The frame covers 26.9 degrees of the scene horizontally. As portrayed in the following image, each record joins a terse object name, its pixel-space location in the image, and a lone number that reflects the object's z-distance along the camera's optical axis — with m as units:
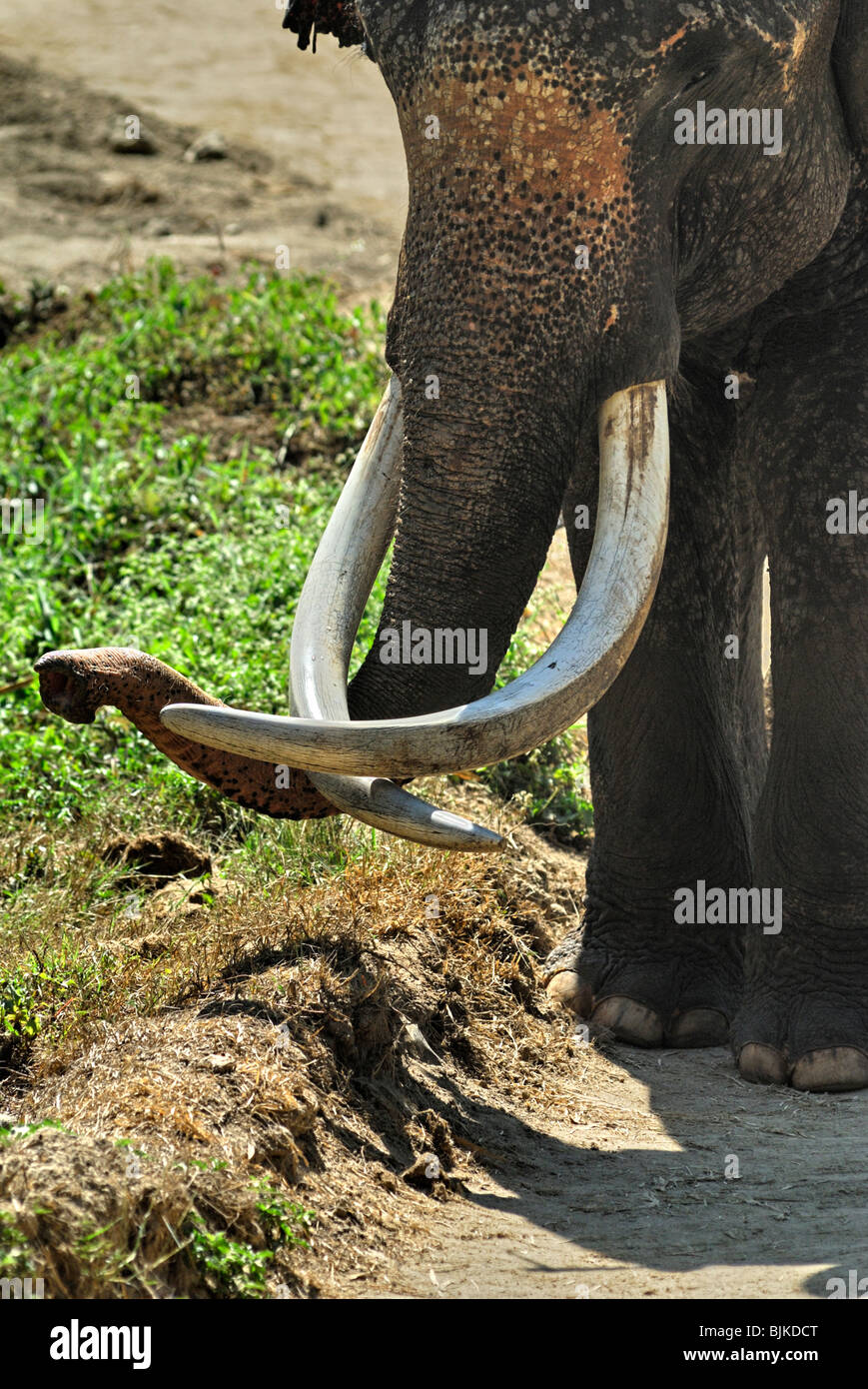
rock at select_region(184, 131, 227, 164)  10.56
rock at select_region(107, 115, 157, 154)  10.43
